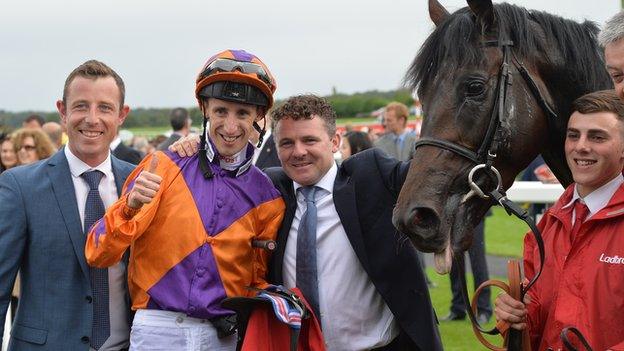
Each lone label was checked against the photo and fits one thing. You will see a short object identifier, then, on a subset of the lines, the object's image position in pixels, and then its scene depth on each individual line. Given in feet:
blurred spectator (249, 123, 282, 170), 25.31
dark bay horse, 9.75
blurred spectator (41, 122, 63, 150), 33.60
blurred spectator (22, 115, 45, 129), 38.60
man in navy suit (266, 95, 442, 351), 11.00
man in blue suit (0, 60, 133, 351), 10.68
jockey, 10.33
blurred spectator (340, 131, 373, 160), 29.01
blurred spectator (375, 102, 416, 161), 31.50
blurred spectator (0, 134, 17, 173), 24.69
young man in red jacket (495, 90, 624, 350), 8.59
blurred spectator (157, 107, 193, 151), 35.06
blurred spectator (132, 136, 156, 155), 54.02
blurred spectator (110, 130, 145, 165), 27.12
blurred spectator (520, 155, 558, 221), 26.69
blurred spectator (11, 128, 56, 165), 23.97
